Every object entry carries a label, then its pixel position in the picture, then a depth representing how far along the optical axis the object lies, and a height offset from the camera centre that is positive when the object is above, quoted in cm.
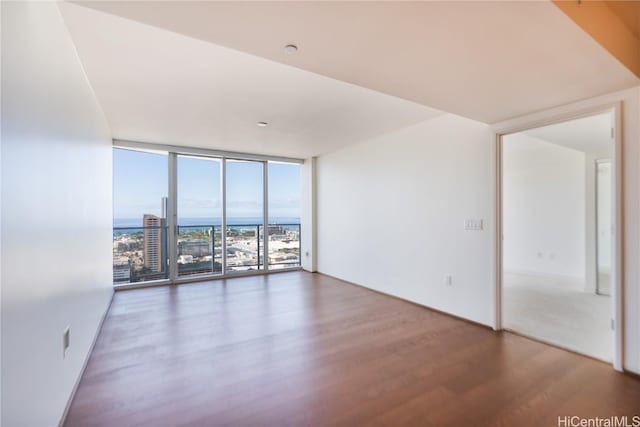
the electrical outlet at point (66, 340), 178 -77
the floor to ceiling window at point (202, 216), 494 -1
